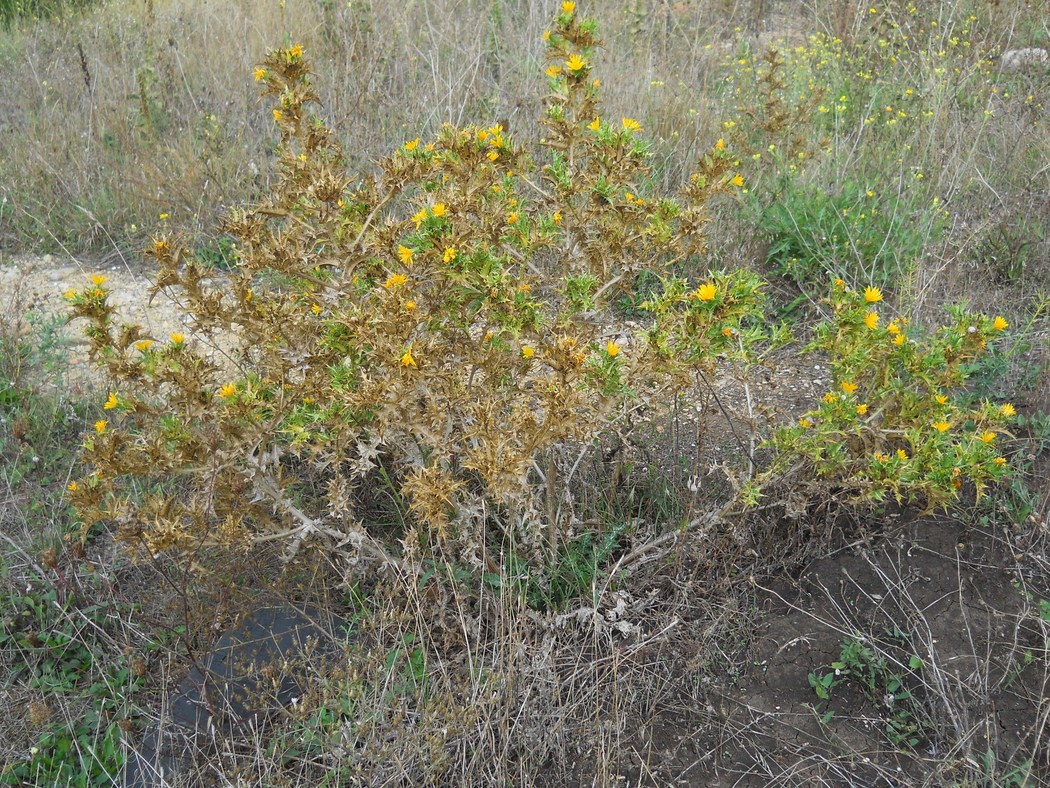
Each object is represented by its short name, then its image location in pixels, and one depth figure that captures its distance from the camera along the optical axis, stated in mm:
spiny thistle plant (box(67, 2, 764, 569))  2123
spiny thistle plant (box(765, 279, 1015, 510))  2246
